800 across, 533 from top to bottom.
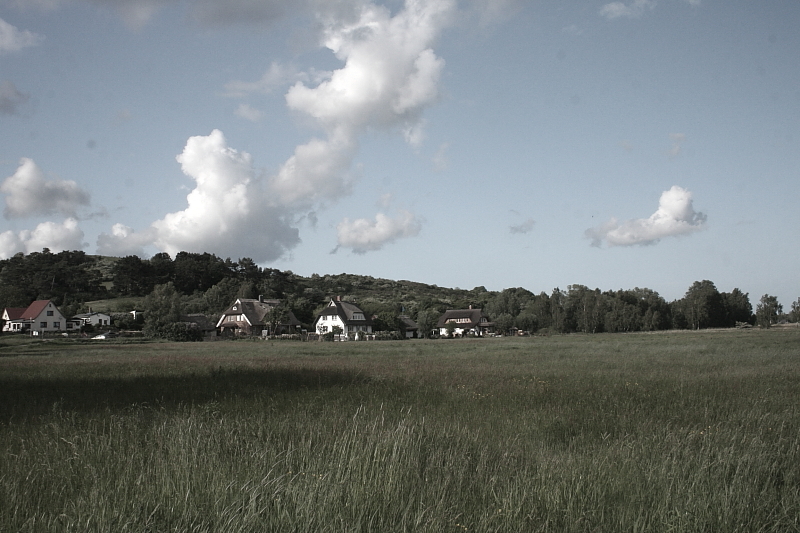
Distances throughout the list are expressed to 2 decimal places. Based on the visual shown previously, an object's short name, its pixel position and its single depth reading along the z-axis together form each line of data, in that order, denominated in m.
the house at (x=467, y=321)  117.09
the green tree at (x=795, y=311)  145.88
